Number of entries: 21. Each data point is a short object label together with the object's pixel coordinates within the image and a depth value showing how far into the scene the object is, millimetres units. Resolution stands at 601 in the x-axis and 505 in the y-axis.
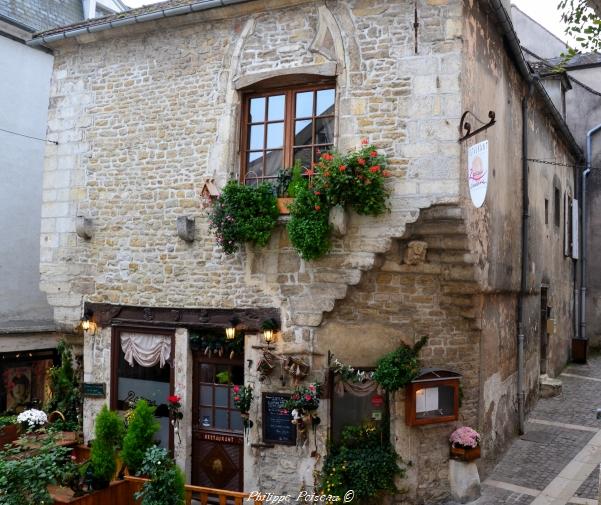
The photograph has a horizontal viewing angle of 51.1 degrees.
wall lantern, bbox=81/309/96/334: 10359
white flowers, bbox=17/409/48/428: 9719
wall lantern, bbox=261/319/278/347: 8805
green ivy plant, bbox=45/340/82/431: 10699
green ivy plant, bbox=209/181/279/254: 8672
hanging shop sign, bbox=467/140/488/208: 7945
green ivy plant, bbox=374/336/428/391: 8242
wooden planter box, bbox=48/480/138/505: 7488
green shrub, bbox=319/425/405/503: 8273
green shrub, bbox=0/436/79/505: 6828
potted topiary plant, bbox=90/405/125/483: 8218
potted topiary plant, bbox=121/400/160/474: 8969
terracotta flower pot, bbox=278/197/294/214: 8664
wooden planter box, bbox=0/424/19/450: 10766
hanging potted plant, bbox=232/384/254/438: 8922
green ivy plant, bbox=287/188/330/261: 8234
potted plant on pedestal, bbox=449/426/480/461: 8562
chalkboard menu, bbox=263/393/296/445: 8789
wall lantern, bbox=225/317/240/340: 9078
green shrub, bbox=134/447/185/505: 7375
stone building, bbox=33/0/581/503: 8266
